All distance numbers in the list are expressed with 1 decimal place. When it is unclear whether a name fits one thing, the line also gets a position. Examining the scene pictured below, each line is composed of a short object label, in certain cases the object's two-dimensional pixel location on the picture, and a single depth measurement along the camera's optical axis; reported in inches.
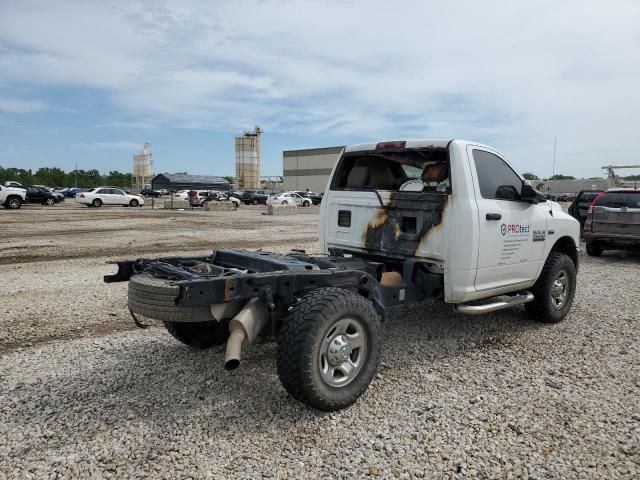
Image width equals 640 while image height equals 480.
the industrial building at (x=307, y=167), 3796.8
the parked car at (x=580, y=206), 586.2
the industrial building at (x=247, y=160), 4079.7
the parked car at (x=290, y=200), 1706.3
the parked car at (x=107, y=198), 1496.1
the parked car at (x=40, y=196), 1504.7
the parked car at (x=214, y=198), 1484.6
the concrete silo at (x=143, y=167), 4438.7
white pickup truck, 132.9
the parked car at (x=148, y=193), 3003.7
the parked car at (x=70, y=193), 2554.1
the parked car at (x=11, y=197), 1206.9
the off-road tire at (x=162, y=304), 131.0
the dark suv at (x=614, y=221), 438.4
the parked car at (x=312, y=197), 2073.1
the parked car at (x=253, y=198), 2068.2
